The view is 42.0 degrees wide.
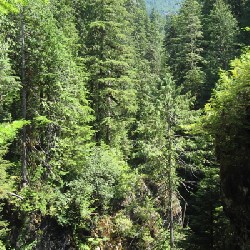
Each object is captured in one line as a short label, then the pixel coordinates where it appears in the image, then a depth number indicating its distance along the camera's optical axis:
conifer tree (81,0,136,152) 23.81
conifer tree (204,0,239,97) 32.78
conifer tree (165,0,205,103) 32.38
